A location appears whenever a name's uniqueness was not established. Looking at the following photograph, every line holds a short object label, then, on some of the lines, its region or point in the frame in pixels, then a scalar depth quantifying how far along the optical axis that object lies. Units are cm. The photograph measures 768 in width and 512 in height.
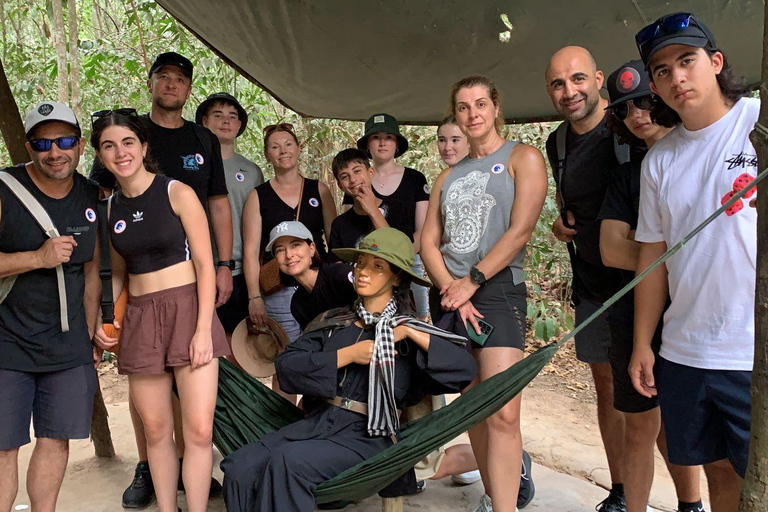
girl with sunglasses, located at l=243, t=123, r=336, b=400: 235
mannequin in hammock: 167
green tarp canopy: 197
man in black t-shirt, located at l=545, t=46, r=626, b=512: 177
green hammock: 134
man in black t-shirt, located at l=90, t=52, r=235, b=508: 216
